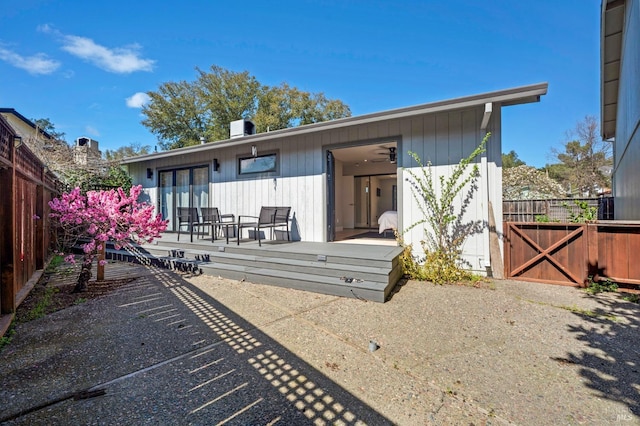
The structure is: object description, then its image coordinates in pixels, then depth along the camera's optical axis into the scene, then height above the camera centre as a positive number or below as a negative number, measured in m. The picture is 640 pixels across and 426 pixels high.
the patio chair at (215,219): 6.94 -0.18
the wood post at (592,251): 4.43 -0.64
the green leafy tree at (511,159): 32.81 +6.11
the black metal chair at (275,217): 6.34 -0.13
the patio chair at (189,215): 6.68 -0.08
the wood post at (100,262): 4.76 -0.84
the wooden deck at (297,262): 4.25 -0.92
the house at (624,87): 5.22 +3.10
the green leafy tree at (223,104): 20.09 +7.65
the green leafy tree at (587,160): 20.55 +3.65
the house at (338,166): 4.95 +1.16
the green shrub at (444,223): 4.90 -0.24
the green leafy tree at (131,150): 24.88 +5.51
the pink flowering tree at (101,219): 4.40 -0.11
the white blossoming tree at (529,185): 15.53 +1.42
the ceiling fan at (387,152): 7.38 +1.62
